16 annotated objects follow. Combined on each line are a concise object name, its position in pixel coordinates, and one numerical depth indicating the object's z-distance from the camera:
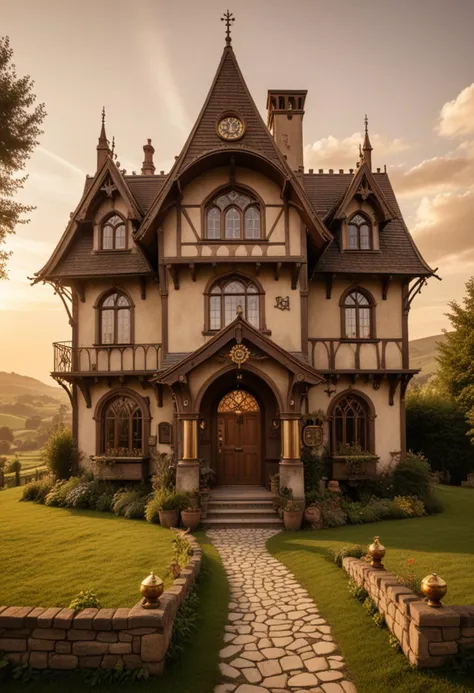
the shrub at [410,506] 15.66
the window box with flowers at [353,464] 17.69
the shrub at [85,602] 6.75
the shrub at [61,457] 18.96
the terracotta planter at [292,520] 14.05
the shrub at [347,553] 9.93
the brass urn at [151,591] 6.44
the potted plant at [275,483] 15.45
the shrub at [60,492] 17.36
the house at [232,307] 16.39
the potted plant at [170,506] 14.10
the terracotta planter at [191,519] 13.91
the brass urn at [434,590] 6.28
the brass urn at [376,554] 8.40
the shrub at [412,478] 17.14
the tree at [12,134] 13.64
